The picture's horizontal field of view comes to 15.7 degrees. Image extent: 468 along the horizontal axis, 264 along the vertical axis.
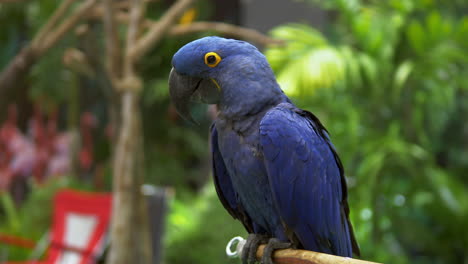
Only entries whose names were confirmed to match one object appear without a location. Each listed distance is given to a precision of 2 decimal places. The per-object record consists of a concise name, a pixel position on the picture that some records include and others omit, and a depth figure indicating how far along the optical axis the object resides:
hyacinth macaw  2.23
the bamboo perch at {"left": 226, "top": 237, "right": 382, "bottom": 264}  2.14
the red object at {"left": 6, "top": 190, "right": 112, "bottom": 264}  4.57
